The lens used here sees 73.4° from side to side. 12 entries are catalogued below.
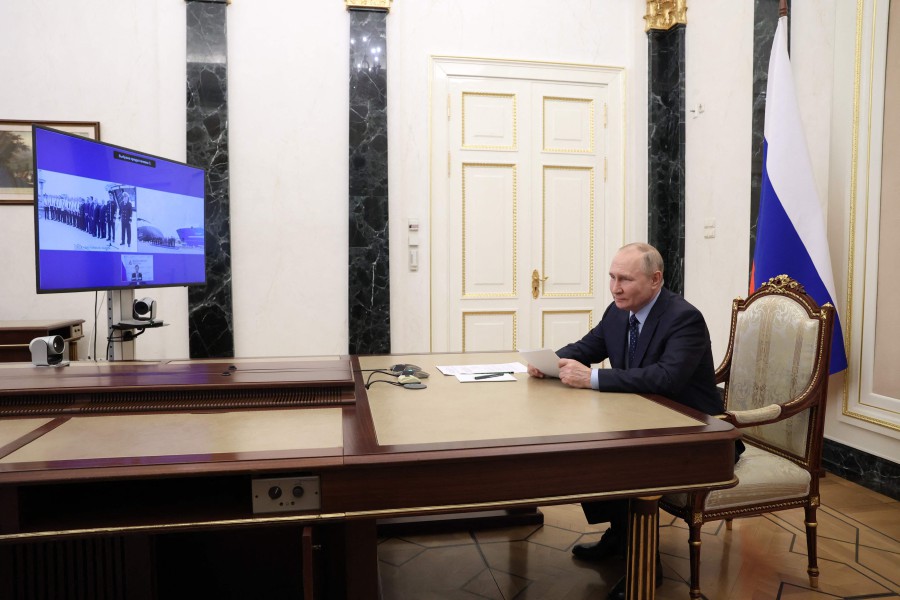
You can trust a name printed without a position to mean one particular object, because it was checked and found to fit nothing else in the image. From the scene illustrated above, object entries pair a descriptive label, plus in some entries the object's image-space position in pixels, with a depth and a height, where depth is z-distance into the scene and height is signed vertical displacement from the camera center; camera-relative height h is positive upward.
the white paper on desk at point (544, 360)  2.04 -0.32
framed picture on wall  4.25 +0.72
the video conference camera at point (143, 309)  2.50 -0.19
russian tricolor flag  3.21 +0.32
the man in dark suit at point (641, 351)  1.94 -0.31
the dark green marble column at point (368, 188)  4.58 +0.58
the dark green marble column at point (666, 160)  4.86 +0.87
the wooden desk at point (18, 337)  3.65 -0.46
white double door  4.82 +0.53
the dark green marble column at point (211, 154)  4.39 +0.80
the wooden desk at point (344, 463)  1.18 -0.40
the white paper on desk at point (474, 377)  2.06 -0.39
